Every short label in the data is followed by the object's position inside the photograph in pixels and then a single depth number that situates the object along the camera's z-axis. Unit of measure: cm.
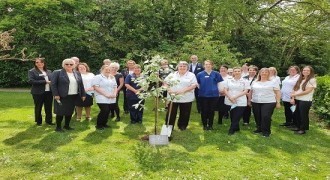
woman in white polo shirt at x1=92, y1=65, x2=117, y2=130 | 857
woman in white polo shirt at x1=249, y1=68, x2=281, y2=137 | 845
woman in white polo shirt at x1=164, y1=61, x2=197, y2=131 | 846
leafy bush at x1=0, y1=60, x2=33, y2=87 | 1867
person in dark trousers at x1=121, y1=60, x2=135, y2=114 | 992
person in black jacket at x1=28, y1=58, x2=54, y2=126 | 871
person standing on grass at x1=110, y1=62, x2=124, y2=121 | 1004
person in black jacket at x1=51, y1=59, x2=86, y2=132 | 800
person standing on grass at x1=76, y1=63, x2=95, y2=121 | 952
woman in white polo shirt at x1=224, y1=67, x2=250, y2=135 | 869
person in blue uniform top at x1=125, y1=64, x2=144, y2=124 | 935
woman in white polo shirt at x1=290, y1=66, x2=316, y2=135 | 880
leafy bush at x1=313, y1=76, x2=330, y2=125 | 1084
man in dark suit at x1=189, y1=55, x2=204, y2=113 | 1114
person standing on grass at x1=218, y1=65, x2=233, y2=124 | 1002
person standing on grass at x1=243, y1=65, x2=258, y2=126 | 993
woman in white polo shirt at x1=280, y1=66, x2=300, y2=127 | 973
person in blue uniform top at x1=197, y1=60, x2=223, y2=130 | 886
